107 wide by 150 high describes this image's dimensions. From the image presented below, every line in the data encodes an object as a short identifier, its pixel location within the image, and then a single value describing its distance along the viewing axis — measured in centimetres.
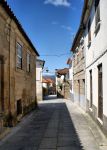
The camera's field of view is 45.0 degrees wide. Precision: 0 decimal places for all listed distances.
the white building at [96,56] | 422
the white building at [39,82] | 1502
